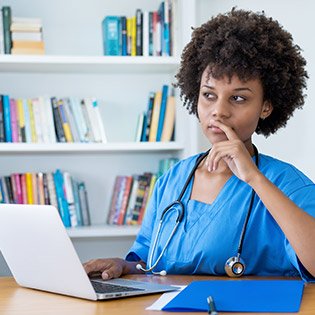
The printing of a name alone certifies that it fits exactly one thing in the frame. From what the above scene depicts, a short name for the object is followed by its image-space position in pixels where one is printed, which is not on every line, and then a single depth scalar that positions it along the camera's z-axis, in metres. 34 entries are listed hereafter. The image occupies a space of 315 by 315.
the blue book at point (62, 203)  3.36
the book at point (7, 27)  3.31
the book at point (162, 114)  3.47
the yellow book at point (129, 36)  3.41
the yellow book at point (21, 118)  3.35
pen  1.22
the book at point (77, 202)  3.42
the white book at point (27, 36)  3.31
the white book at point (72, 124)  3.38
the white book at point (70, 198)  3.38
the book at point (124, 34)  3.41
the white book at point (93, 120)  3.38
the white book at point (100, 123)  3.38
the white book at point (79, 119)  3.37
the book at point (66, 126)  3.37
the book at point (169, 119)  3.47
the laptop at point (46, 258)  1.37
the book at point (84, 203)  3.42
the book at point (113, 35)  3.40
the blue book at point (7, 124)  3.34
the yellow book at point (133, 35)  3.41
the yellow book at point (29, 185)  3.37
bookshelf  3.52
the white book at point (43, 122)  3.35
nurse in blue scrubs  1.66
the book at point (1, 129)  3.33
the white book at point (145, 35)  3.41
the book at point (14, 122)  3.34
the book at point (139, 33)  3.41
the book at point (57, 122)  3.36
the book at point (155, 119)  3.47
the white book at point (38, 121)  3.35
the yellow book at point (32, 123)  3.35
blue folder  1.27
